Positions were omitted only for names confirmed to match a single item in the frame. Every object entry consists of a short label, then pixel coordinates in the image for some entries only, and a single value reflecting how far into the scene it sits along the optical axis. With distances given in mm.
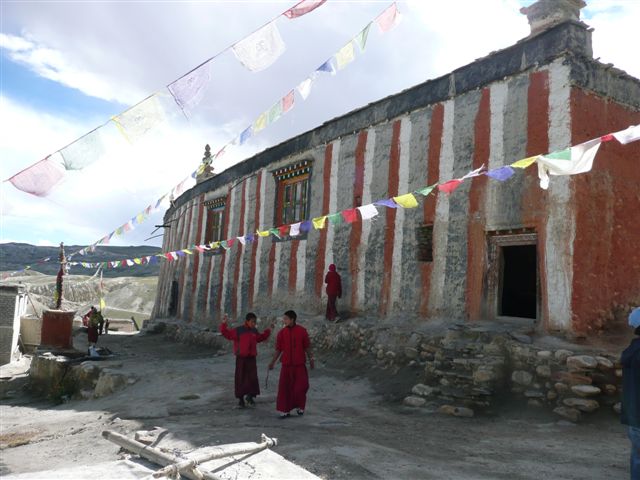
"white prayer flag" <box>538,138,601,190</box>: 4965
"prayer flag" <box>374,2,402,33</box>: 7656
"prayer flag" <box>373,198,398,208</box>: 7307
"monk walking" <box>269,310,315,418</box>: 6219
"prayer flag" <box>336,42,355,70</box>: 8180
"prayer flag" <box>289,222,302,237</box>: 9508
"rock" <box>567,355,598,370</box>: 5801
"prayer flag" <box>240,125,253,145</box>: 9876
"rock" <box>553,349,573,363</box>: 6043
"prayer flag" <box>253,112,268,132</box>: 9086
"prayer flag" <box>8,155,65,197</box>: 5928
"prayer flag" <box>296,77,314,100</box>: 8812
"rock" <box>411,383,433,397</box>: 6824
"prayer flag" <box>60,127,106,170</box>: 6132
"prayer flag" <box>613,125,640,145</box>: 4707
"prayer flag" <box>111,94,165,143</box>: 6446
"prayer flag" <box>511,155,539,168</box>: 5393
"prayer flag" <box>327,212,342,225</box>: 8188
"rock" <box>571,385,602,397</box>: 5723
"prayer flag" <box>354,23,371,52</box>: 7925
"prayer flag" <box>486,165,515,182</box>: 5895
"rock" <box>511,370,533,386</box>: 6309
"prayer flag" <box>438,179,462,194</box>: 6254
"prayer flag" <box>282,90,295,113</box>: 8883
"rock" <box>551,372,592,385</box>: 5832
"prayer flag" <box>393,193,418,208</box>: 6875
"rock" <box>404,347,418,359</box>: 7970
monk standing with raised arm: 6805
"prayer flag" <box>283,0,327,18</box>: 6523
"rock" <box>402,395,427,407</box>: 6727
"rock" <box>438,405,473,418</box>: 6234
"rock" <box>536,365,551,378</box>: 6141
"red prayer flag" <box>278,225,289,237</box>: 9828
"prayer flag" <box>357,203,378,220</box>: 7648
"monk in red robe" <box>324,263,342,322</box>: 10039
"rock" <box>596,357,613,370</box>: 5828
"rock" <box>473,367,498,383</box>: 6450
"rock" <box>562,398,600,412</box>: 5695
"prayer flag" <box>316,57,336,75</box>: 8464
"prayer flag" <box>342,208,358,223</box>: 7905
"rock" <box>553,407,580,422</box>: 5695
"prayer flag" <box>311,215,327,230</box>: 8320
